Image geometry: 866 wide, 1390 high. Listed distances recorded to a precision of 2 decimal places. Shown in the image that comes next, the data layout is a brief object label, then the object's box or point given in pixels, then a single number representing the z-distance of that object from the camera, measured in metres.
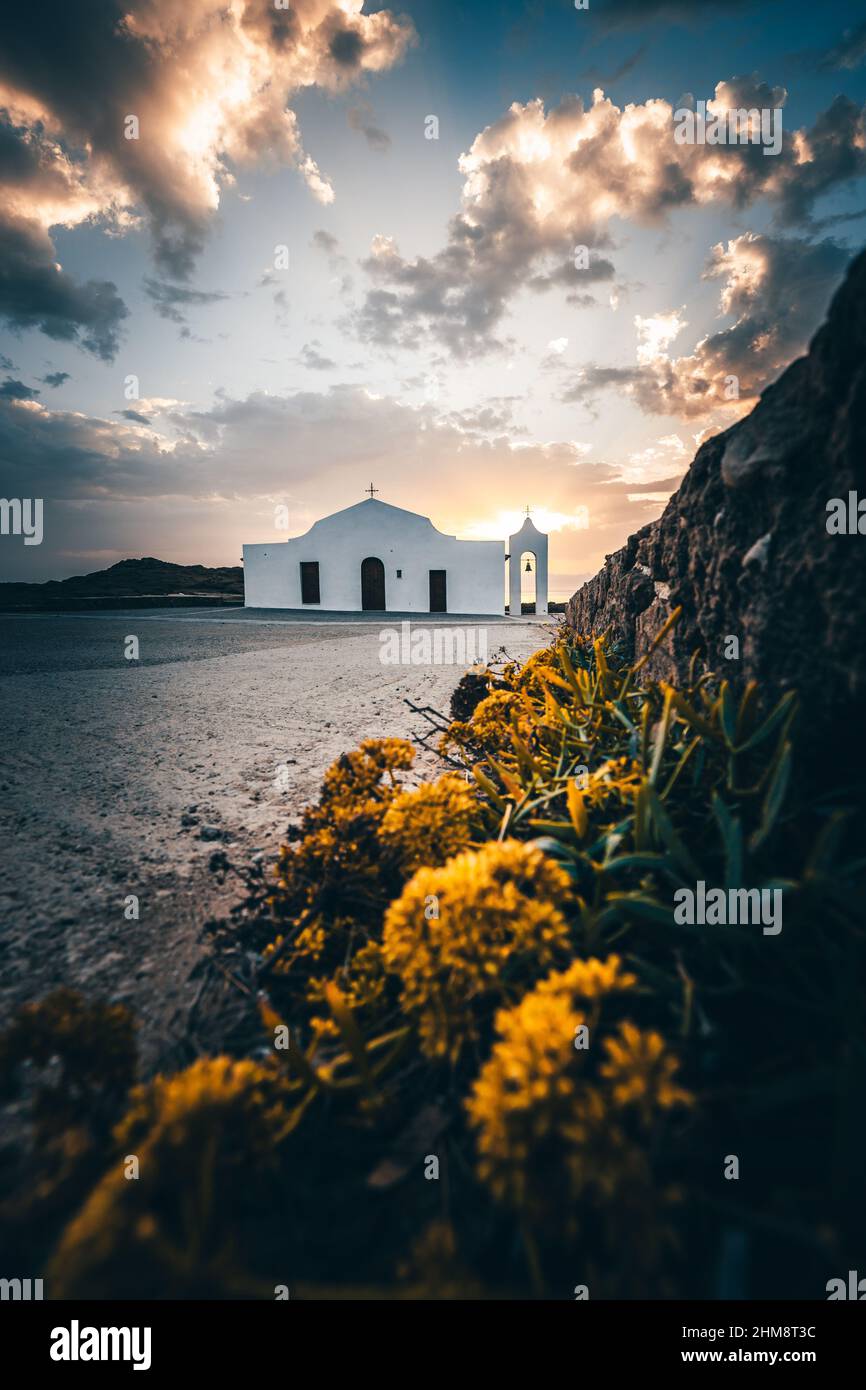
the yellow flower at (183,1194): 0.59
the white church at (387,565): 25.16
